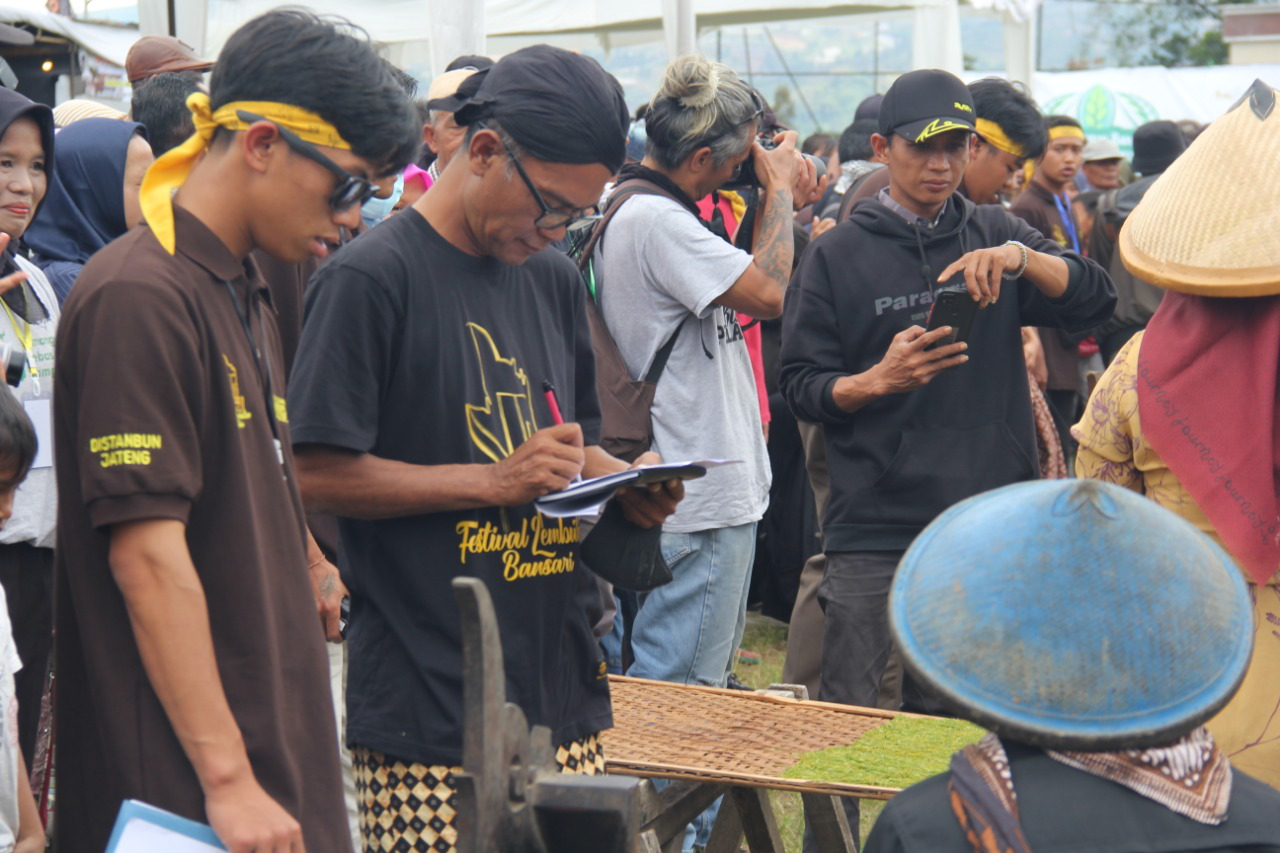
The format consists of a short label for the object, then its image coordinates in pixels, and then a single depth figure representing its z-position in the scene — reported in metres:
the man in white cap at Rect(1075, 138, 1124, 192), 11.14
